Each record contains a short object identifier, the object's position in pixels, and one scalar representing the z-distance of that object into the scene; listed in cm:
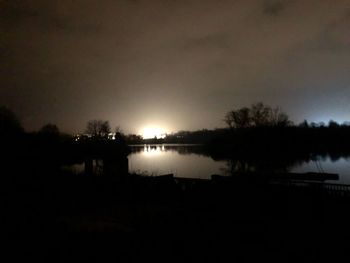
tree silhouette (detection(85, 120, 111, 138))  11160
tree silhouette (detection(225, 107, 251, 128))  7288
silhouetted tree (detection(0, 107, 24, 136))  3549
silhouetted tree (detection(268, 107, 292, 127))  6574
